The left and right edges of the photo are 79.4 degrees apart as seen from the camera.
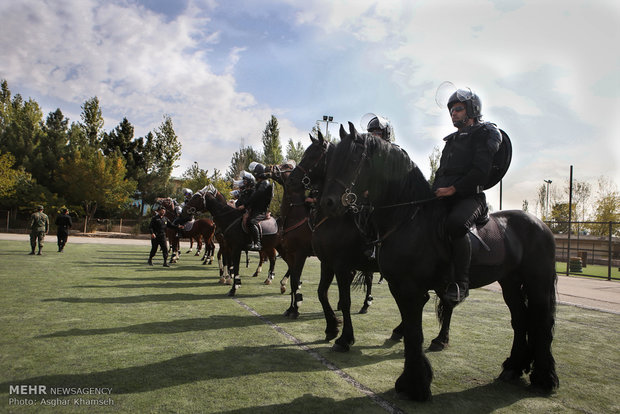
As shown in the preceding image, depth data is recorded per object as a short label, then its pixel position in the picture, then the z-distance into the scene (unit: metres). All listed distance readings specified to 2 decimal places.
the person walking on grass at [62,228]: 19.05
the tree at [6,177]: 35.61
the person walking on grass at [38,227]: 17.12
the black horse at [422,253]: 3.74
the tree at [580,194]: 51.53
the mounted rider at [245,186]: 10.59
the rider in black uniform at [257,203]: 9.60
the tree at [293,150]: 49.53
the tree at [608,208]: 41.44
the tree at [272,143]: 55.28
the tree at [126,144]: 53.18
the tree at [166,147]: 55.98
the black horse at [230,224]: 9.79
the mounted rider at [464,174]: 3.73
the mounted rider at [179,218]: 13.67
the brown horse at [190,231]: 17.94
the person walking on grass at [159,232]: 15.99
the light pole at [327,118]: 45.33
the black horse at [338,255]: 5.65
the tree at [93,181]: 41.81
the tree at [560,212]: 46.53
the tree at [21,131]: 44.00
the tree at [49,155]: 43.94
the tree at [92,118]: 52.88
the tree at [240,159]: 56.91
